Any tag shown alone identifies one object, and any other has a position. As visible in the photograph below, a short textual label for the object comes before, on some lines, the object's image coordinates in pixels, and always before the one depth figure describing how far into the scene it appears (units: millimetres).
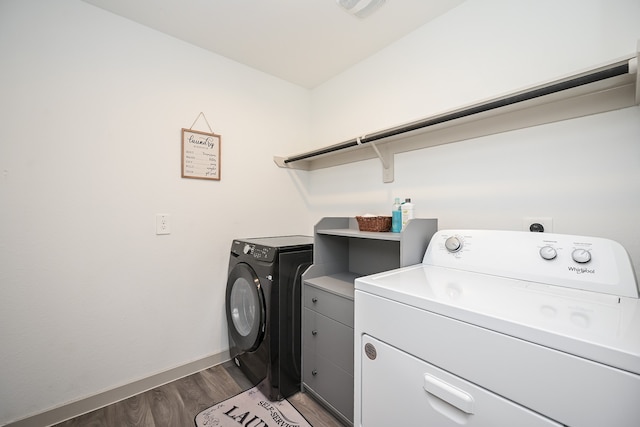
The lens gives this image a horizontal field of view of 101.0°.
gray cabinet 1418
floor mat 1485
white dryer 579
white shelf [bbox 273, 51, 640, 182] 986
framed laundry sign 1904
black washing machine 1651
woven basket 1577
